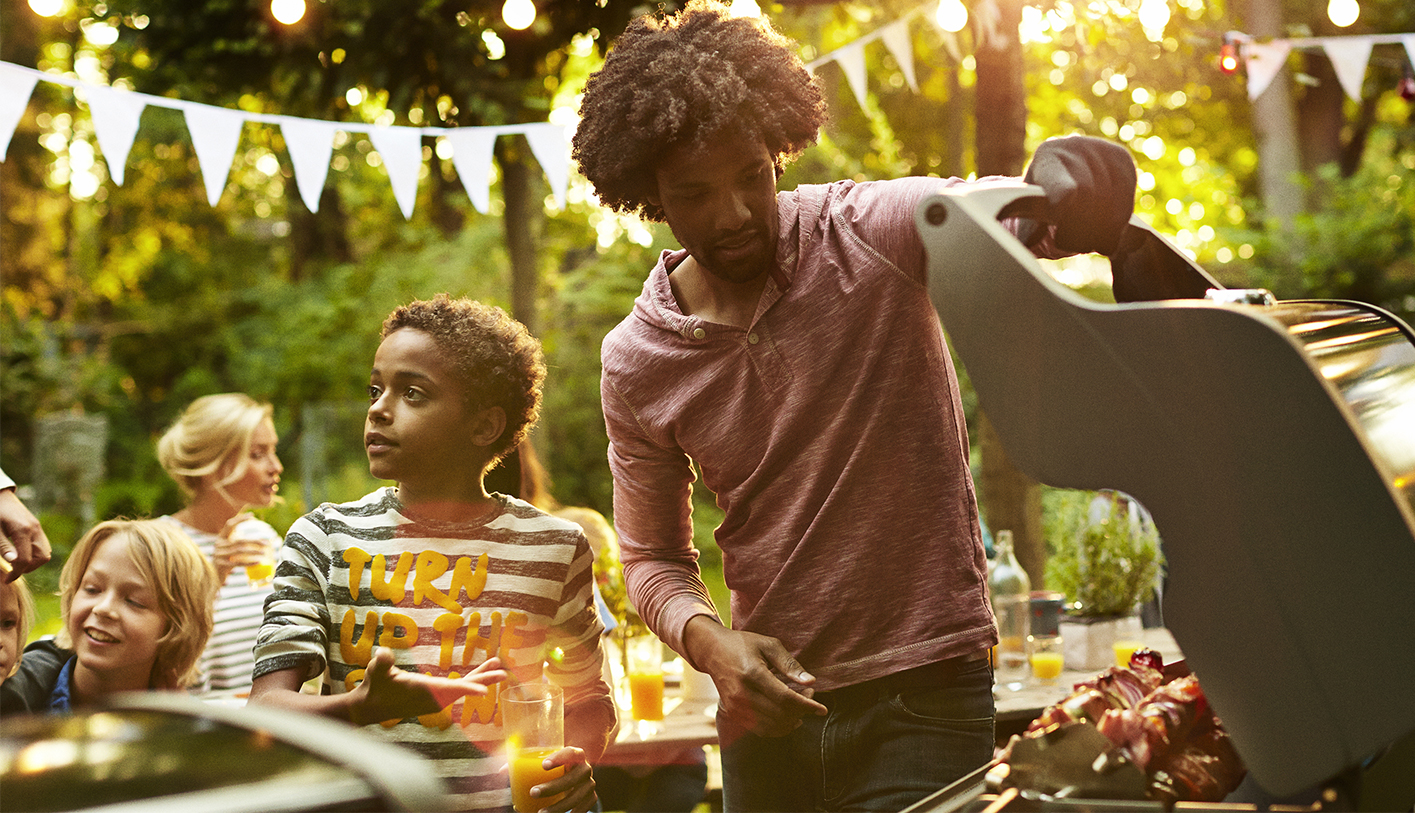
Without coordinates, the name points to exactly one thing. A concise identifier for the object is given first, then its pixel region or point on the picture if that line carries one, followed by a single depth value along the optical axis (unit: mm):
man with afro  1627
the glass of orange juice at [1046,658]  3129
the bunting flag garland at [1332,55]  4543
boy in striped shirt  1808
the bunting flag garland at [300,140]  3709
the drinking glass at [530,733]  1464
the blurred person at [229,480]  3418
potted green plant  3297
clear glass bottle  3160
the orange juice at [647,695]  2943
